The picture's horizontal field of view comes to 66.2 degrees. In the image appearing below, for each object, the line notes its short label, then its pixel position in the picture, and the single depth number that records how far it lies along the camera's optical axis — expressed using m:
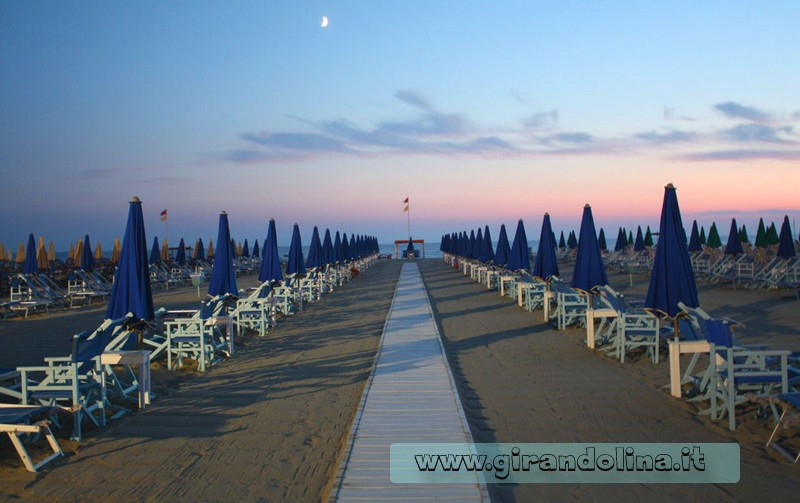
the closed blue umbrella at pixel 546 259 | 13.34
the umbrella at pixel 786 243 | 19.62
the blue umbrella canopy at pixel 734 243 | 22.33
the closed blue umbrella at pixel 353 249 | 30.58
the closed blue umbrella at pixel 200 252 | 34.02
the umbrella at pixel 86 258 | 20.55
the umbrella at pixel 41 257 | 23.01
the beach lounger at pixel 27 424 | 4.52
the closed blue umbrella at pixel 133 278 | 7.04
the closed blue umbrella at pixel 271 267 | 13.92
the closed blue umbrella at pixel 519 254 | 16.41
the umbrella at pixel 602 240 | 33.32
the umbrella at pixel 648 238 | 29.89
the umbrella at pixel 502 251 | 19.75
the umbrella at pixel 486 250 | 23.05
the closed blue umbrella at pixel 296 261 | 16.39
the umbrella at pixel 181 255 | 28.30
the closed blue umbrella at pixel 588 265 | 9.96
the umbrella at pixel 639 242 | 29.44
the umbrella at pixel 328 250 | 21.96
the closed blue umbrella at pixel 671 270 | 7.05
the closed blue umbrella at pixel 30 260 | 18.04
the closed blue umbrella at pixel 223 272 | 10.15
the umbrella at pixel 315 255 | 19.36
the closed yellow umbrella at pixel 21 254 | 28.40
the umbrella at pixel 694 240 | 24.91
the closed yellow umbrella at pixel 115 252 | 25.59
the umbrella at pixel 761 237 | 24.56
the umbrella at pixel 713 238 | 27.55
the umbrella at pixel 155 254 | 25.31
